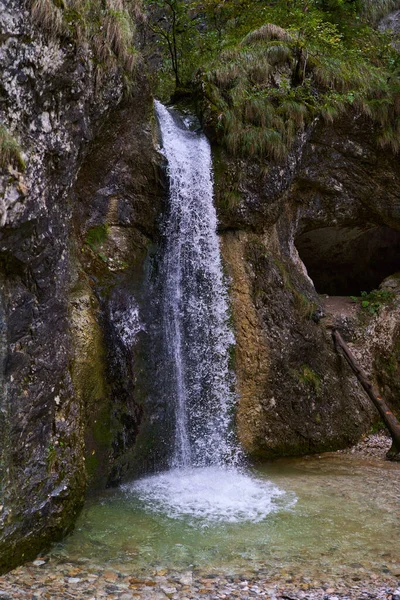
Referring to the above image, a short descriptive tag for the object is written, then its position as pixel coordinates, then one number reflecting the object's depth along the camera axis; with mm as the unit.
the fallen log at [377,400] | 8211
